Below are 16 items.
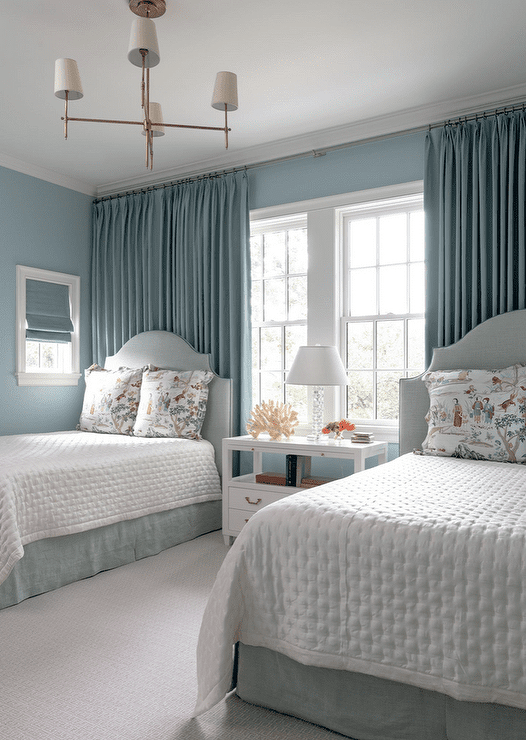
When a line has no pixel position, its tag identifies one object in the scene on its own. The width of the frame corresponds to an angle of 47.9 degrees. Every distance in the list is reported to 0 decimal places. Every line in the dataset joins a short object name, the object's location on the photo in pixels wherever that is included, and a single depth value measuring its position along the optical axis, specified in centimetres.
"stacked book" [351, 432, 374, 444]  347
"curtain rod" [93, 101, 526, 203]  334
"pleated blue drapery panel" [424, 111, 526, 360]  325
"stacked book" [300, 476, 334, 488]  350
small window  450
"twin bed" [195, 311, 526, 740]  145
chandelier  221
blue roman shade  459
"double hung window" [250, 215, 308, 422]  422
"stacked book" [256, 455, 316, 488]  353
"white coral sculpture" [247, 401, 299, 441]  369
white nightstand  333
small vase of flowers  354
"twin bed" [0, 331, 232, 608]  282
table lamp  351
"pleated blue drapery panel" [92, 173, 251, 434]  424
